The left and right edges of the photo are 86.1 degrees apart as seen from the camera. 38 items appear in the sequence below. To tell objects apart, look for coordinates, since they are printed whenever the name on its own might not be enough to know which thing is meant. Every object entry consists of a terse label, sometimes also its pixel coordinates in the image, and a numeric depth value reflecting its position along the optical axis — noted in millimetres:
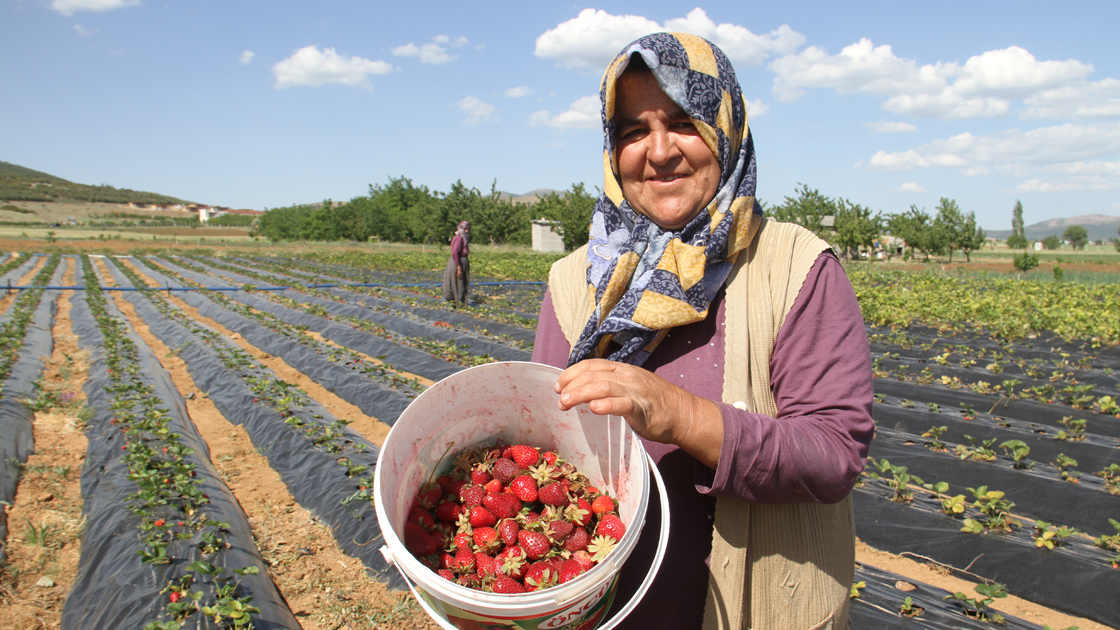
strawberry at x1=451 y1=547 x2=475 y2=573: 1091
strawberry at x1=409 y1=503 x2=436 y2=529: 1177
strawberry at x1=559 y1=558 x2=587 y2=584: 1062
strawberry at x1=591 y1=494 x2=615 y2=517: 1189
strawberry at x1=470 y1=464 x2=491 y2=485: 1254
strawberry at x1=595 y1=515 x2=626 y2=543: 1114
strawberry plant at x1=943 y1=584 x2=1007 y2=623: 2704
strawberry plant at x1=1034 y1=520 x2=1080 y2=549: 3225
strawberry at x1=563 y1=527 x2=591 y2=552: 1136
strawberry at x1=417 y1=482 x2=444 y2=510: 1214
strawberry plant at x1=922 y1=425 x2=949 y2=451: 4719
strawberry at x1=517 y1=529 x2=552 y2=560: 1120
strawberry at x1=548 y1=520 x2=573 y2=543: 1138
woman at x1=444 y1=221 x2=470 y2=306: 11414
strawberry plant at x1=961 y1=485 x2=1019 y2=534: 3426
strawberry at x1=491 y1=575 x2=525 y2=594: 1028
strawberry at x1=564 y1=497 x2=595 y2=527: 1157
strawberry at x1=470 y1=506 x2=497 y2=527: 1171
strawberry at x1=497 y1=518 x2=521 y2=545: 1145
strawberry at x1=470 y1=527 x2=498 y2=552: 1121
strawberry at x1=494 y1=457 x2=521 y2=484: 1259
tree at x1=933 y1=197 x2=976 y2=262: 35062
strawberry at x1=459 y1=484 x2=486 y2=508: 1213
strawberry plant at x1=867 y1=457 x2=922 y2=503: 3844
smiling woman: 952
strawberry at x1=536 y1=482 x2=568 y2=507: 1209
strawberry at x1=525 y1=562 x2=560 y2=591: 1025
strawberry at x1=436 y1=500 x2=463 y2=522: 1198
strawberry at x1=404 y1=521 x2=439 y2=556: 1102
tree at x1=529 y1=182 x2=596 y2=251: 33406
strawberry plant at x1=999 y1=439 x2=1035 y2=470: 4246
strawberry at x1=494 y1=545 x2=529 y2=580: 1063
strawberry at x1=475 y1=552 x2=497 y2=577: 1083
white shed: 38812
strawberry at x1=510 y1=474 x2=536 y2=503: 1213
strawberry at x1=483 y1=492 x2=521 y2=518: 1182
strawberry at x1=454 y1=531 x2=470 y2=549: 1136
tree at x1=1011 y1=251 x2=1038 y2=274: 24609
